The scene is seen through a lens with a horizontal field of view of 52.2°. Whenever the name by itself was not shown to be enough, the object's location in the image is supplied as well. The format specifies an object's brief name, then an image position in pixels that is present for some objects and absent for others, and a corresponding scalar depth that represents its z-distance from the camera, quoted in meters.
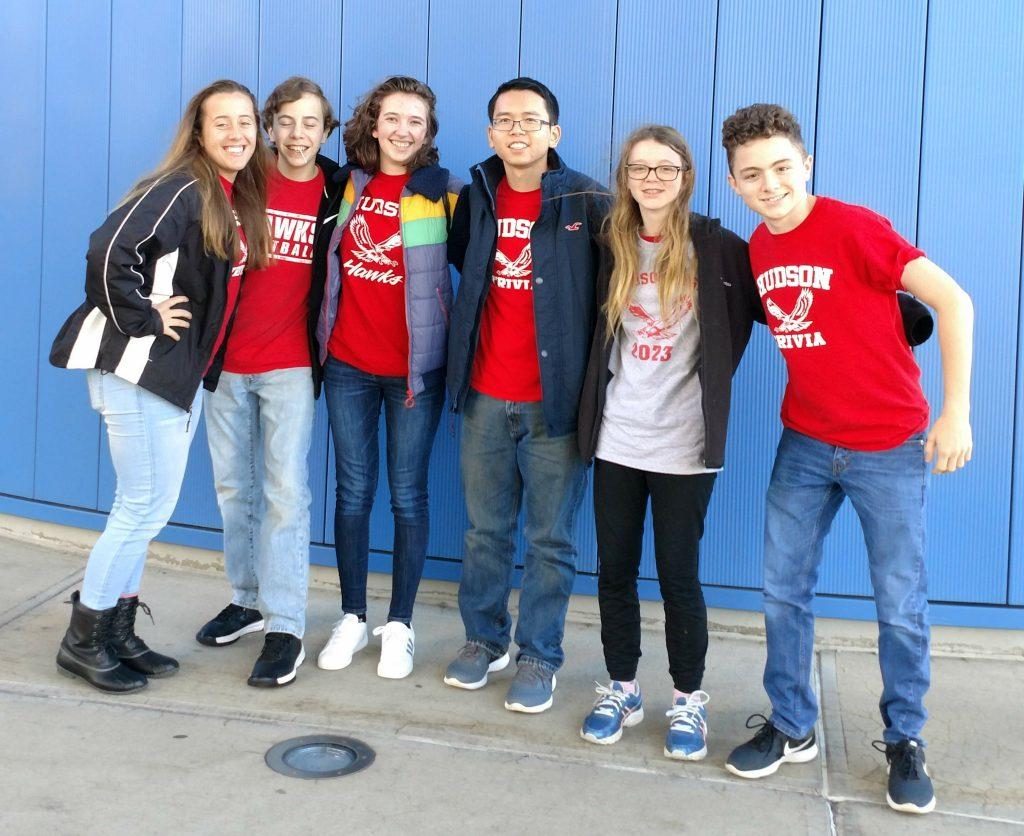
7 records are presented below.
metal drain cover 2.76
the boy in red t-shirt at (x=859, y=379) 2.61
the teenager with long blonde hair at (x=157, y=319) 3.01
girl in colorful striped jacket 3.22
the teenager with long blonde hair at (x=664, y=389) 2.85
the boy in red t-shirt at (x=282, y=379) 3.29
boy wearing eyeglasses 3.03
